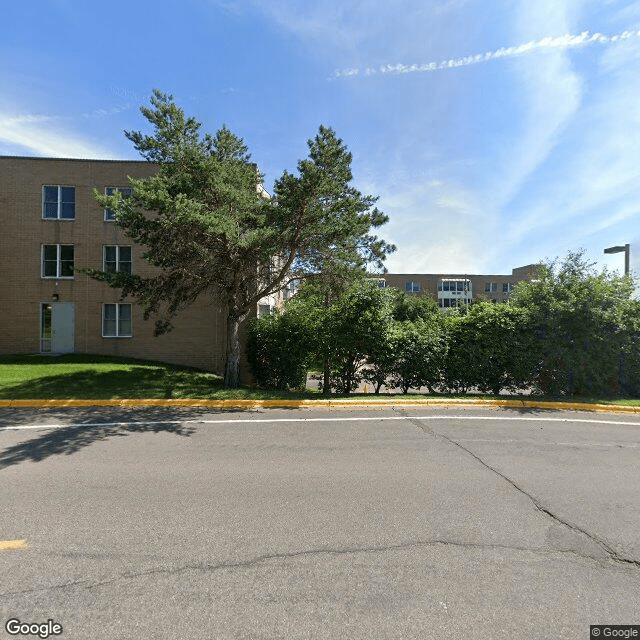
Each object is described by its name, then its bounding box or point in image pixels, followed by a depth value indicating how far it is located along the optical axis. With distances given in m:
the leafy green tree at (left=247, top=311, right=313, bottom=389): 12.70
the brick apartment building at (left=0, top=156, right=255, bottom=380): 19.27
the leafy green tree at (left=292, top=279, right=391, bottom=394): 11.86
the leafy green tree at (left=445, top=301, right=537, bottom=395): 11.84
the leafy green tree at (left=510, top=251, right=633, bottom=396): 11.26
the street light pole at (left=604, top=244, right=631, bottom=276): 13.33
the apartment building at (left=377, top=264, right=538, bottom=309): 70.00
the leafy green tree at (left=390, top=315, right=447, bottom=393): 11.86
